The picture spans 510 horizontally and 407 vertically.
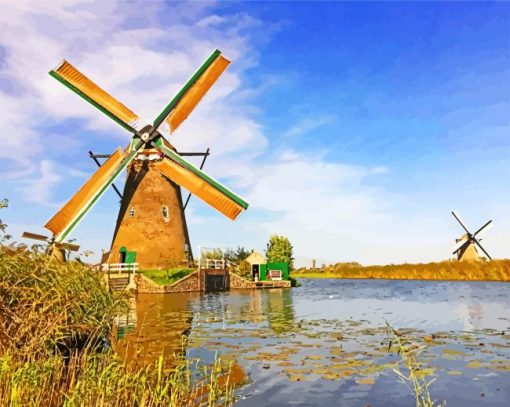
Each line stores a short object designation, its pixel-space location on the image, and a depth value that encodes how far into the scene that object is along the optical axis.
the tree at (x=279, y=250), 61.72
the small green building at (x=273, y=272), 45.97
